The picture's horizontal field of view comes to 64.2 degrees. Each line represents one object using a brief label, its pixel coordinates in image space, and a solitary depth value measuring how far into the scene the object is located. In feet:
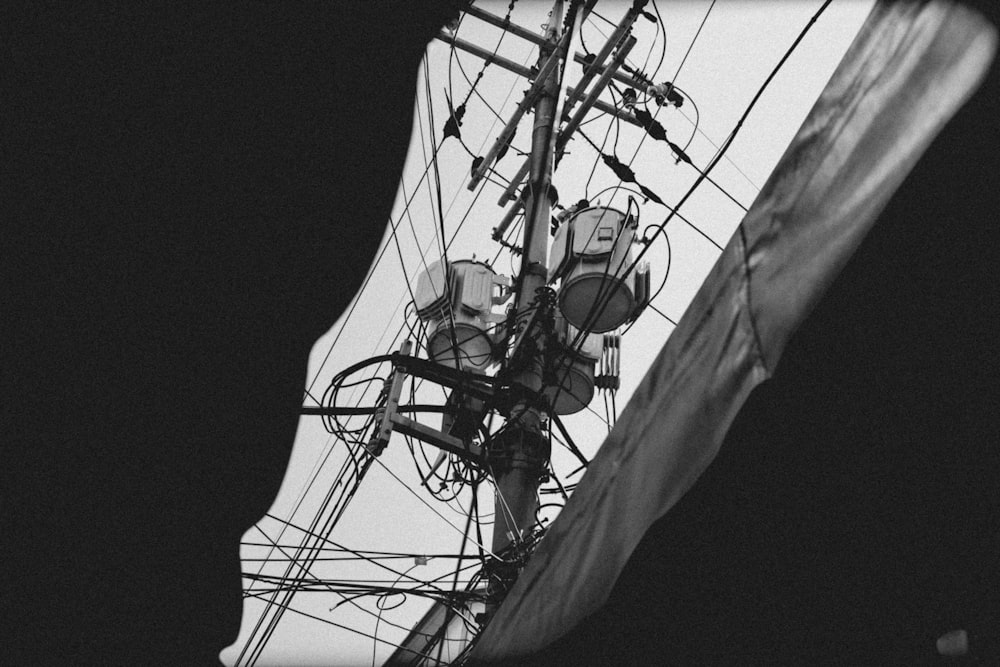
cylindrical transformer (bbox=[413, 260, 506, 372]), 21.50
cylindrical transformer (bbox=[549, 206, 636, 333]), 19.03
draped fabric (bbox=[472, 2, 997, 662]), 4.35
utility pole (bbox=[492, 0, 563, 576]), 17.61
